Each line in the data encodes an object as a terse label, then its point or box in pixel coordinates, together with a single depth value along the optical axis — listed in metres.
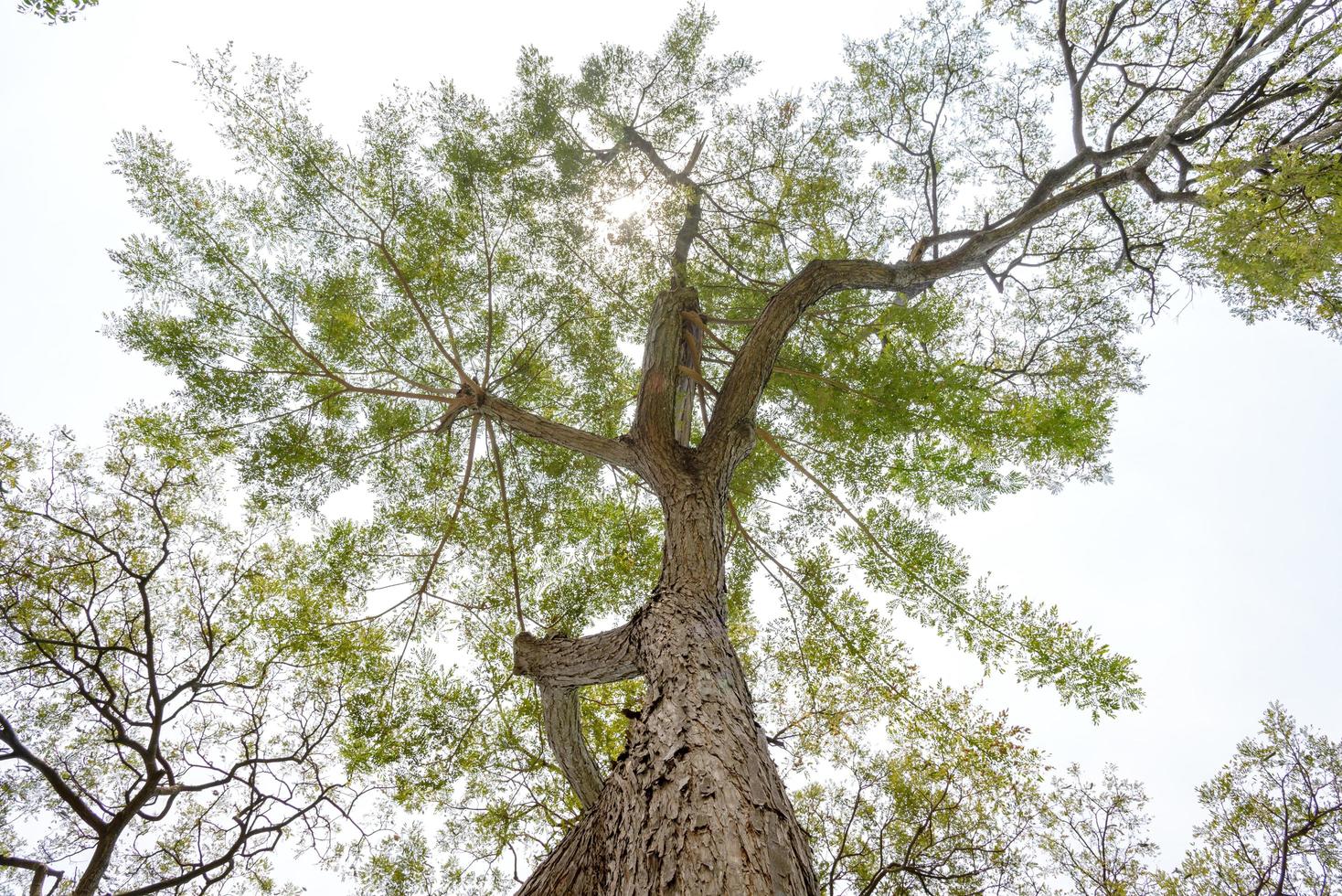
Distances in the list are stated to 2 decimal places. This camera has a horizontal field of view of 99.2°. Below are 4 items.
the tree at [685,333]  3.99
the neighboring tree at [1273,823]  4.29
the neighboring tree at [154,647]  5.12
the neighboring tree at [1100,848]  4.61
